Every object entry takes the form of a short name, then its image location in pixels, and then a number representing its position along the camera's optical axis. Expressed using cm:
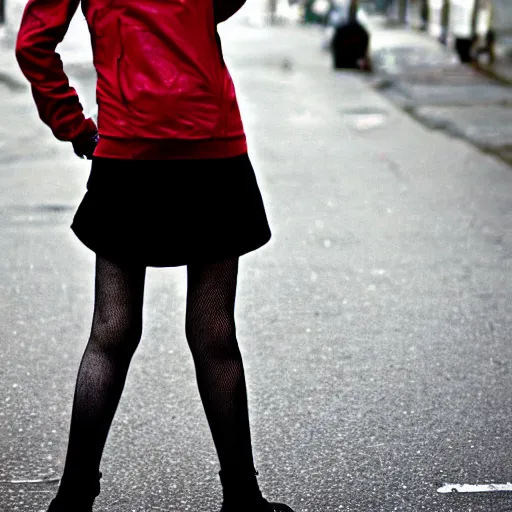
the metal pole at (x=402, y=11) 3716
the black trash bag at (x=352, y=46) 2147
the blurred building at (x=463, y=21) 2131
